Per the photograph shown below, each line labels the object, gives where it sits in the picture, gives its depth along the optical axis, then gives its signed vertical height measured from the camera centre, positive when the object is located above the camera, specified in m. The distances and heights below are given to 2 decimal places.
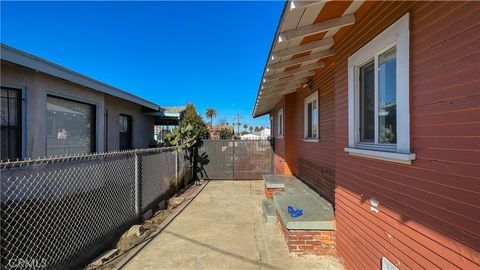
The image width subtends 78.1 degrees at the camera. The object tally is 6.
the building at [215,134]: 25.69 +0.32
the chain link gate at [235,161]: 13.07 -1.04
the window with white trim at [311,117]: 6.82 +0.52
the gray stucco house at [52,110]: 5.11 +0.61
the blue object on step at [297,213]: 4.63 -1.19
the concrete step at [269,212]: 6.12 -1.60
